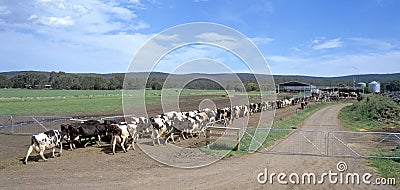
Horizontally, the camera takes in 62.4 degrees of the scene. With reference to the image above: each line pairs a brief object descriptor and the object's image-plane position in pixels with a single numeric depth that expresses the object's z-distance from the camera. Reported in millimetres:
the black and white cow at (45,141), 11414
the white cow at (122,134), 13062
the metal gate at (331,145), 13270
